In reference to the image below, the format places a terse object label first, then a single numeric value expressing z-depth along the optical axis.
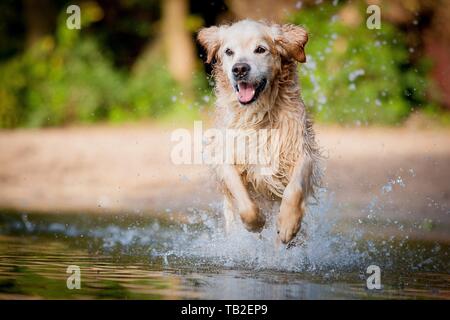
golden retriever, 8.89
